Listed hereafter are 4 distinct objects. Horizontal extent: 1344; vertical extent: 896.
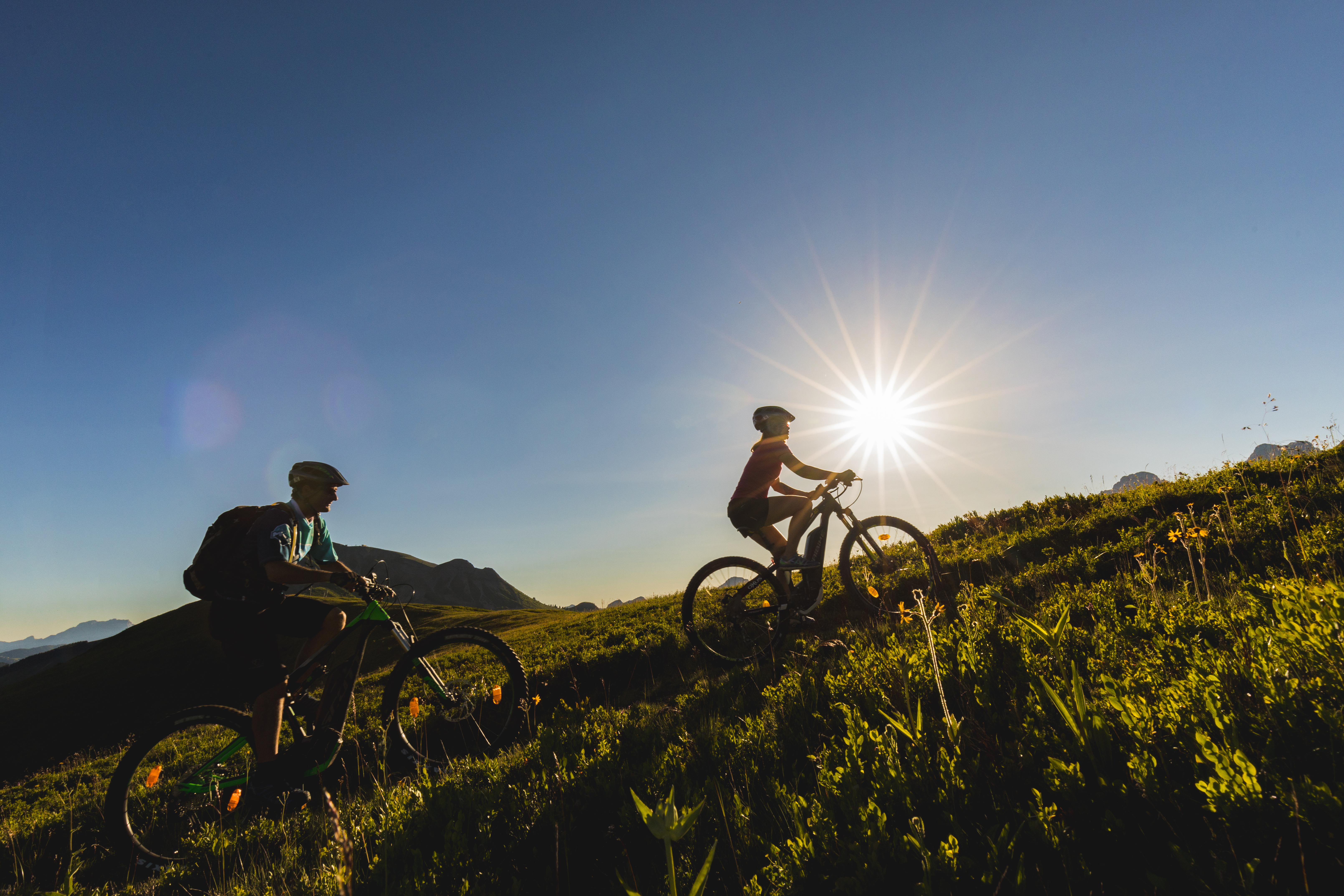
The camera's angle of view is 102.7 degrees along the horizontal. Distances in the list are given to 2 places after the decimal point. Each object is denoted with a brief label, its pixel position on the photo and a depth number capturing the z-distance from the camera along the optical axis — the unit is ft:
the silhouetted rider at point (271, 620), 17.94
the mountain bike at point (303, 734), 18.38
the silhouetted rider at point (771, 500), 26.16
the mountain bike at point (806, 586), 24.84
